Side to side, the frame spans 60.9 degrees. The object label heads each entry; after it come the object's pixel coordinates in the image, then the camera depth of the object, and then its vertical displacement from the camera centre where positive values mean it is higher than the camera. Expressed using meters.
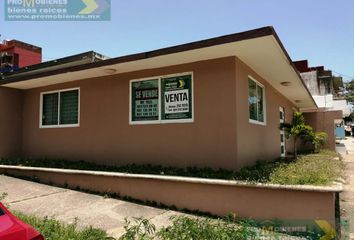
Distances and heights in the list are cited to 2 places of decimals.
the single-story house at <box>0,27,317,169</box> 6.77 +0.93
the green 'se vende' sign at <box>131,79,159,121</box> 7.95 +1.04
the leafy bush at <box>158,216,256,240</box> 3.85 -1.23
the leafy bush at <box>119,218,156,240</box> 3.94 -1.28
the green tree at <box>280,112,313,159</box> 10.81 +0.39
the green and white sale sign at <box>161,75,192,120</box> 7.40 +1.03
